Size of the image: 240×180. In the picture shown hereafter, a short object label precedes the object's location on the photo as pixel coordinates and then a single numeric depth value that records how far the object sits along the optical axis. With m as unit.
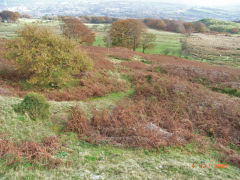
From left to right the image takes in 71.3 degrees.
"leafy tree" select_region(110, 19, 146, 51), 55.47
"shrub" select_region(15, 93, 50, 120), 10.30
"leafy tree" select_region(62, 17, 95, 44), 53.88
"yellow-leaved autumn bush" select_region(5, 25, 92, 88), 17.39
